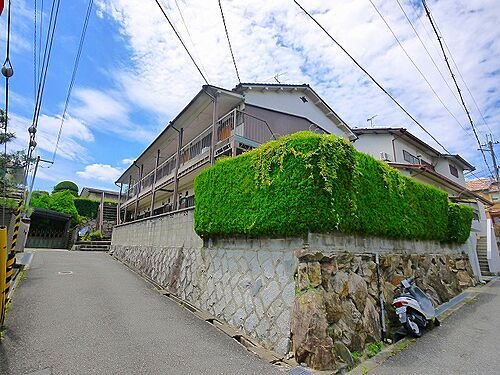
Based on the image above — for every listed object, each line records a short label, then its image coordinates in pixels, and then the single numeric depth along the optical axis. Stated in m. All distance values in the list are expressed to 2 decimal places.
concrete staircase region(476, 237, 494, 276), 14.49
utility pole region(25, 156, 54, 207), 14.73
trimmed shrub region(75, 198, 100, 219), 27.84
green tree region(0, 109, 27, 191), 8.47
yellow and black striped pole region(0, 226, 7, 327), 4.33
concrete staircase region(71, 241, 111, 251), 19.89
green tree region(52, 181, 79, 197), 35.25
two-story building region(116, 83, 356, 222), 10.48
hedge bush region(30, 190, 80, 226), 23.75
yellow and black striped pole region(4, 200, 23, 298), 5.51
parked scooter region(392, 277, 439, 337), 5.43
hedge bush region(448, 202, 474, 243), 10.20
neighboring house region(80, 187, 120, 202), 37.41
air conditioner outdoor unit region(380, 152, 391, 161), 17.75
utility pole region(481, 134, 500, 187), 20.52
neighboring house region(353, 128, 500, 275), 15.21
